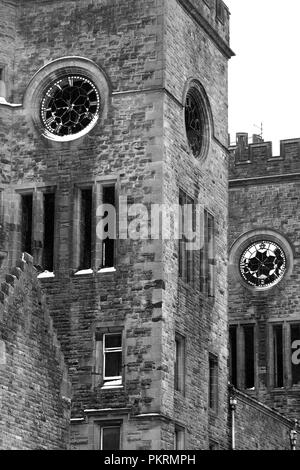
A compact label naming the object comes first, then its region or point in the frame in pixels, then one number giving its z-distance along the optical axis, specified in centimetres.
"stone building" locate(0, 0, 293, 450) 5538
